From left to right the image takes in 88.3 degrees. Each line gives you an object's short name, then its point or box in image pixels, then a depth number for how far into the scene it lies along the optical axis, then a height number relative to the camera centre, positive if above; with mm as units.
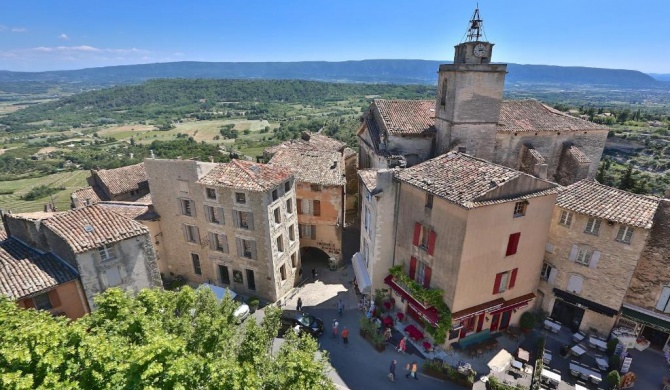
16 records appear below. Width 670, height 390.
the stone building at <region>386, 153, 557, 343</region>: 22812 -11279
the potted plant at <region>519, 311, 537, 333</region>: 28031 -19389
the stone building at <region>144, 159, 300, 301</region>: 30891 -13601
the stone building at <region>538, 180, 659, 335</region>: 24328 -12809
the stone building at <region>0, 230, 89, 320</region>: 20953 -12502
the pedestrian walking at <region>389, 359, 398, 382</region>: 24356 -20090
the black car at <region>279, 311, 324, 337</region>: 29203 -20555
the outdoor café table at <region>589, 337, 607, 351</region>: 26250 -19682
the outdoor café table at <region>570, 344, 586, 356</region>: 25797 -19808
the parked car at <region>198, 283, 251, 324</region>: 30484 -20136
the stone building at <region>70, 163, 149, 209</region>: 41812 -13841
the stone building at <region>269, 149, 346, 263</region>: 36969 -13218
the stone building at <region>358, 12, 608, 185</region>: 33719 -5892
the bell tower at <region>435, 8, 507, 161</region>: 33250 -2567
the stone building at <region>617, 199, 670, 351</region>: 24250 -15116
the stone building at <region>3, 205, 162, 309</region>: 22641 -11184
